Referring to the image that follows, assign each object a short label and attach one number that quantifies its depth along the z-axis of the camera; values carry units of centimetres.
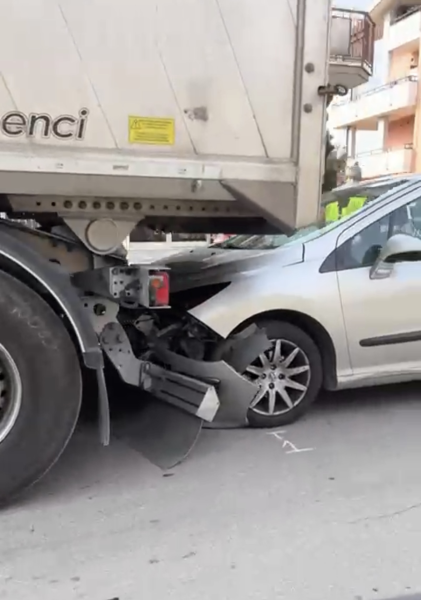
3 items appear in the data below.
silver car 455
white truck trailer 325
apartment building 3038
